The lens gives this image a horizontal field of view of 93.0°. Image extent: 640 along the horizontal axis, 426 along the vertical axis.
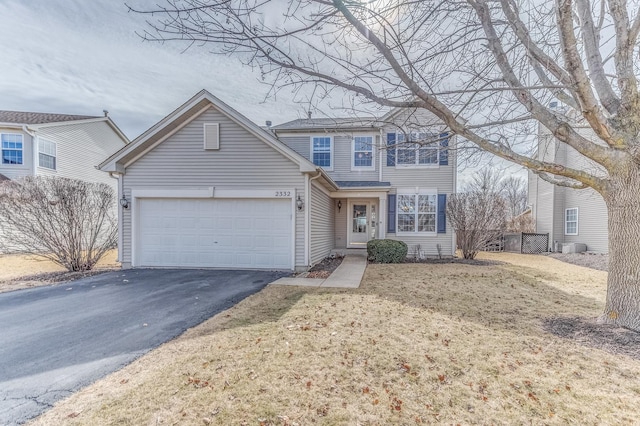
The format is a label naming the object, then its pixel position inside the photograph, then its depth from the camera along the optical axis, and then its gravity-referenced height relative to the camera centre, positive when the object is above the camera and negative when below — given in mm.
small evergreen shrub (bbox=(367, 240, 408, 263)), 11469 -1594
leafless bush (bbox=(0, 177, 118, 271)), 8477 -333
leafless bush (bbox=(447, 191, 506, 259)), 12586 -240
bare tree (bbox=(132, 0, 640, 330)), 3928 +2258
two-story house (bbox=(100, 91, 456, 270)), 9195 +429
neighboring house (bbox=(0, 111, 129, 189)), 14930 +3372
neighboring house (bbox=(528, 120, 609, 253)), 14234 -42
